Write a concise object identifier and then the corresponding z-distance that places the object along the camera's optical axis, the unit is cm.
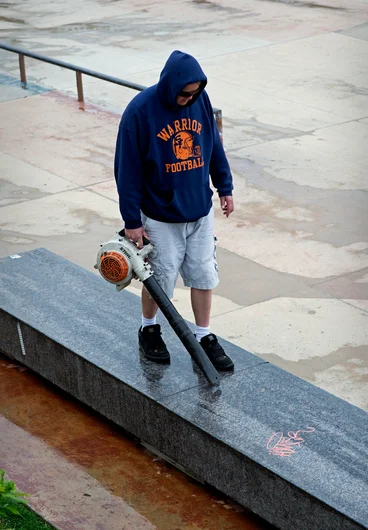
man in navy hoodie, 978
